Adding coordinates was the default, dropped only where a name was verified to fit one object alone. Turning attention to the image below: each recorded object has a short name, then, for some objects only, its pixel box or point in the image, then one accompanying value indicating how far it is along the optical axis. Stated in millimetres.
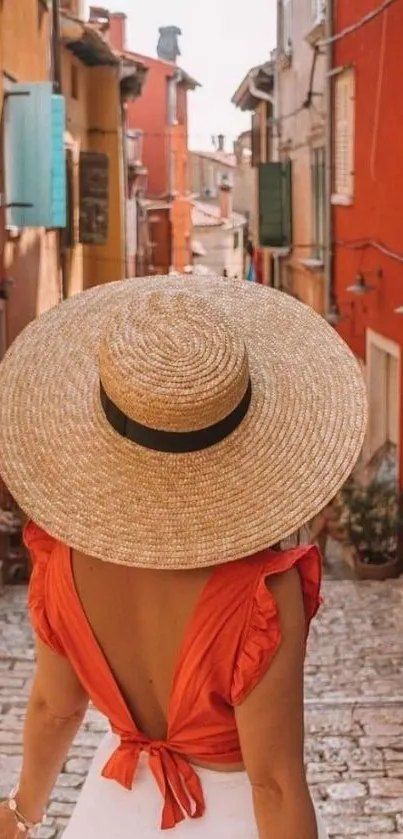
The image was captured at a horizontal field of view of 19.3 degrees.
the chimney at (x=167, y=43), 41125
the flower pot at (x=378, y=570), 10188
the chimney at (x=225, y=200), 45212
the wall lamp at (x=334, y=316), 13984
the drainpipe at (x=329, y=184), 14414
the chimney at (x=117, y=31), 32500
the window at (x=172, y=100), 34344
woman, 2004
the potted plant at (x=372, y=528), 10141
